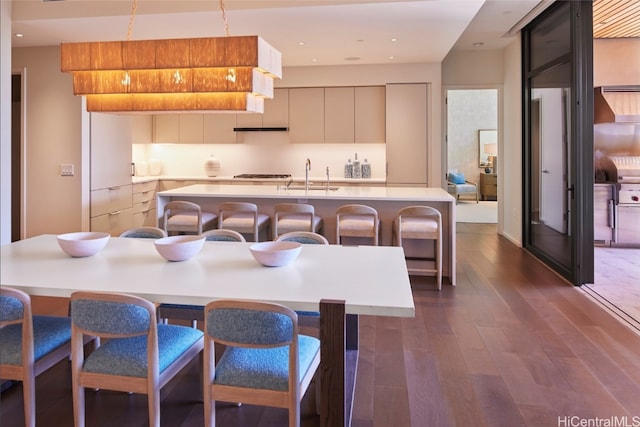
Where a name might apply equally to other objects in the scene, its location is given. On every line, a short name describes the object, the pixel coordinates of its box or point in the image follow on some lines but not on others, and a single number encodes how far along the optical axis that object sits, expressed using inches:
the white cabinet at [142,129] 254.4
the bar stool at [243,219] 159.9
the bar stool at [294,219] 156.9
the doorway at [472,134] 434.9
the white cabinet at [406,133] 247.4
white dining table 60.0
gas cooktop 268.8
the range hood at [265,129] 263.8
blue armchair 394.9
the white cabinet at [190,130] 270.2
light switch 195.3
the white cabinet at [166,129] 272.4
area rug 319.9
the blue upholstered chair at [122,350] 61.6
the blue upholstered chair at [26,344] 65.0
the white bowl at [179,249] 82.0
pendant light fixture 99.0
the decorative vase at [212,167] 278.7
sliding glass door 157.3
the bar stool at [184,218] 161.2
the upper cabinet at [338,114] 255.3
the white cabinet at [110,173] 203.9
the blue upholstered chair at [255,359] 57.9
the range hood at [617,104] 220.8
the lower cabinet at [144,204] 239.5
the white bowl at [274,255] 78.2
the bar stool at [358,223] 155.0
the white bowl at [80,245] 86.0
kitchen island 161.0
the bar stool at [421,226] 151.9
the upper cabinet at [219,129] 269.4
